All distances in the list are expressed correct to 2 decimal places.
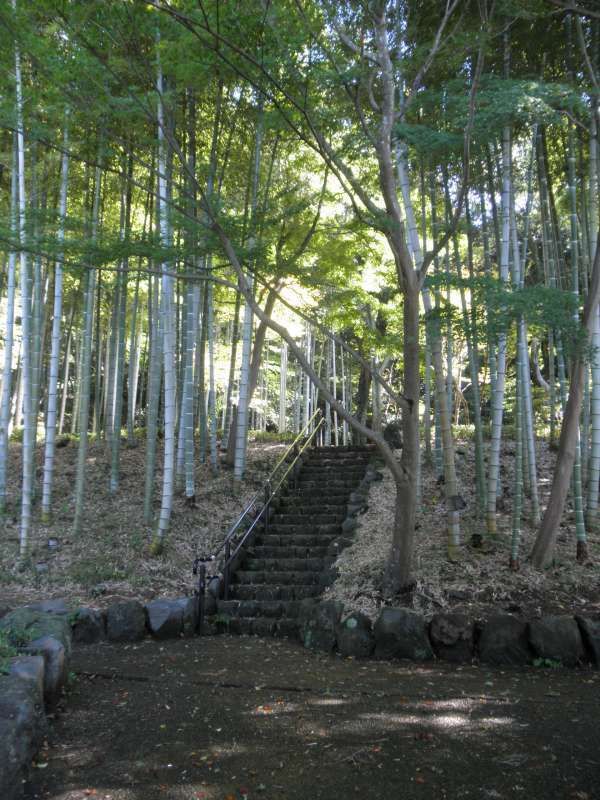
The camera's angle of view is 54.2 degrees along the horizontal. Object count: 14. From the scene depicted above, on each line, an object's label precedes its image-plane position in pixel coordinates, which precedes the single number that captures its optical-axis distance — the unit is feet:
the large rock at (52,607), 15.70
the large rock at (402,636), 13.97
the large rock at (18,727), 7.09
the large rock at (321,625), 14.98
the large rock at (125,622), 15.81
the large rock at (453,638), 13.65
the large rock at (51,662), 10.28
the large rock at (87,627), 15.70
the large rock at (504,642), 13.26
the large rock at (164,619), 16.14
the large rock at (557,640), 12.95
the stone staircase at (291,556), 17.30
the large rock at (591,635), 12.85
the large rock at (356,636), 14.46
